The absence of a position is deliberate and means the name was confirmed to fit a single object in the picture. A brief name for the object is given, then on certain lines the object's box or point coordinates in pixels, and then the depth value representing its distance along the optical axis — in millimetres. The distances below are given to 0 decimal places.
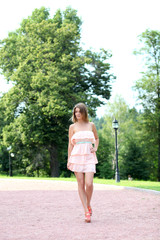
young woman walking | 6547
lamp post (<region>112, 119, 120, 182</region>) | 17847
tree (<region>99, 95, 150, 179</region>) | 33188
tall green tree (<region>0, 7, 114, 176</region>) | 26266
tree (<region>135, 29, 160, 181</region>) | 32500
